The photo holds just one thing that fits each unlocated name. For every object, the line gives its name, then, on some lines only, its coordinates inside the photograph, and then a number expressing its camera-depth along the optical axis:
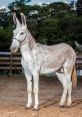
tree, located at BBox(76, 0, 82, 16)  28.89
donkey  8.18
